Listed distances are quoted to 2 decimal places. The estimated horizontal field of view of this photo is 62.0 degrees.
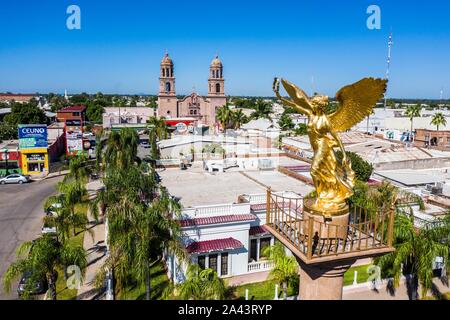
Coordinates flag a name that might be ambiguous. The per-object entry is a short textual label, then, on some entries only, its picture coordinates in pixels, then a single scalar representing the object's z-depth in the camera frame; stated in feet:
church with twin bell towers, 309.63
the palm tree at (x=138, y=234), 52.80
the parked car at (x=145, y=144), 233.76
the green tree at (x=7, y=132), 241.29
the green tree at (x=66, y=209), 70.13
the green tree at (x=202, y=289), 44.47
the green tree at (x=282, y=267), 55.93
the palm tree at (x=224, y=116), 238.68
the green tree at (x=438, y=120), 250.57
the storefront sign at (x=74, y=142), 194.08
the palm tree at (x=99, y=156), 130.37
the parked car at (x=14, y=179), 152.37
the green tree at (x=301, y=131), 273.33
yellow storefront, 166.09
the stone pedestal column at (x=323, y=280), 31.19
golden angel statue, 31.73
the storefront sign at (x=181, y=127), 269.64
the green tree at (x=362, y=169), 109.19
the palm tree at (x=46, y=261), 51.47
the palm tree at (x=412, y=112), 268.62
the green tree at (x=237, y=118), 245.43
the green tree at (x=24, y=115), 302.86
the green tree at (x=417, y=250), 53.57
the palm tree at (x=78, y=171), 110.52
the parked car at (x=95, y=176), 154.48
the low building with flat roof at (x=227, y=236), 68.22
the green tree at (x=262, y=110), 334.19
